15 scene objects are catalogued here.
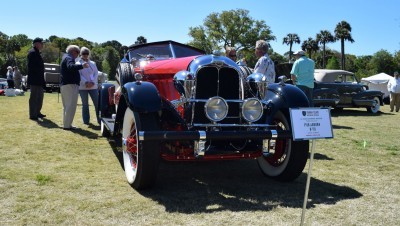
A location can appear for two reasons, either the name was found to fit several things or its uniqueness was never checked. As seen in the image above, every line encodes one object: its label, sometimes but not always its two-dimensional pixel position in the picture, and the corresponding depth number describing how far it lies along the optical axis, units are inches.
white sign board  118.2
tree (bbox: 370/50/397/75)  2270.5
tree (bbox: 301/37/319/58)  2576.3
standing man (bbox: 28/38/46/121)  326.6
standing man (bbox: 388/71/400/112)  570.3
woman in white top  316.2
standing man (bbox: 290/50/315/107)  287.6
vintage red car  143.4
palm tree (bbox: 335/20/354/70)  2172.7
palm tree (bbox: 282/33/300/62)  2851.9
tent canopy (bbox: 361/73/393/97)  930.1
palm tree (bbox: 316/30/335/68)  2440.9
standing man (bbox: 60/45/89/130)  289.4
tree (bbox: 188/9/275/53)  2329.0
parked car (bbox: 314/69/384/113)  494.9
